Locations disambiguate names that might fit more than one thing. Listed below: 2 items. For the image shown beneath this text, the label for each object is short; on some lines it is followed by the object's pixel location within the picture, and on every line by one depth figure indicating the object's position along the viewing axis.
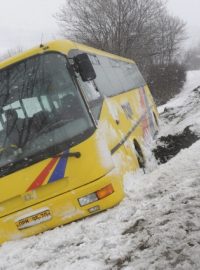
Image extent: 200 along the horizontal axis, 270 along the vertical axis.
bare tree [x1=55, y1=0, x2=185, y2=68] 40.81
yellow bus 6.13
